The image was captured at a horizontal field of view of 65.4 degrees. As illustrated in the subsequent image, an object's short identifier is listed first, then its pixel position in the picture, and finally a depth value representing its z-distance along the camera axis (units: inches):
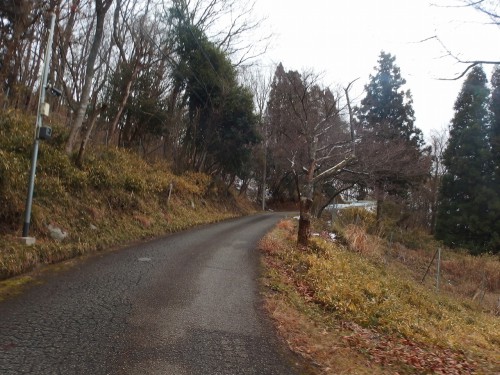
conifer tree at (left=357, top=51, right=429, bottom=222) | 852.0
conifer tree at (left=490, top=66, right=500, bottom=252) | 931.3
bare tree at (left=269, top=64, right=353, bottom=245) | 457.7
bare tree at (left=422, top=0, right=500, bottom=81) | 178.2
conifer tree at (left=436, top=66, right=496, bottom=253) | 977.5
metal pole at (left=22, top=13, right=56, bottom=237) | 271.3
